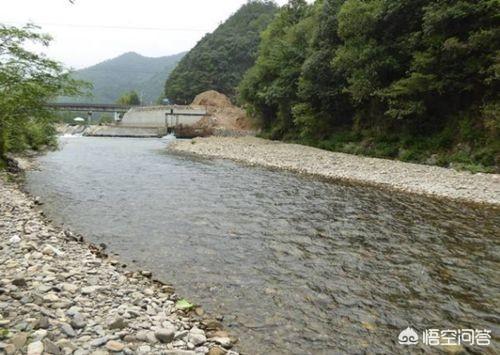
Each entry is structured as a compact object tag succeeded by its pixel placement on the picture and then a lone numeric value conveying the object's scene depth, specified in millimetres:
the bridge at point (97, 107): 77812
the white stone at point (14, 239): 6752
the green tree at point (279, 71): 32406
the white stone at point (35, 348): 3365
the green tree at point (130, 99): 101762
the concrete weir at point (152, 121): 56188
